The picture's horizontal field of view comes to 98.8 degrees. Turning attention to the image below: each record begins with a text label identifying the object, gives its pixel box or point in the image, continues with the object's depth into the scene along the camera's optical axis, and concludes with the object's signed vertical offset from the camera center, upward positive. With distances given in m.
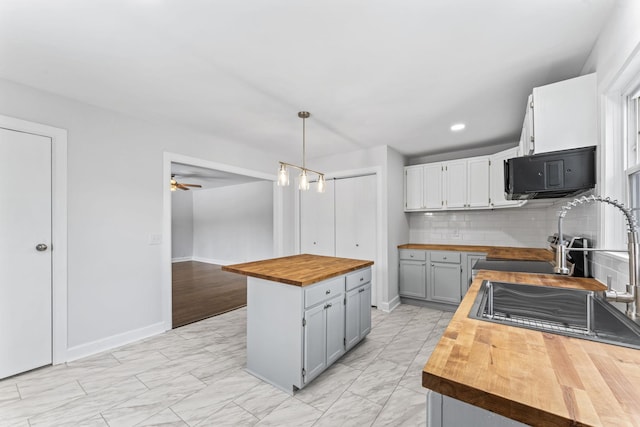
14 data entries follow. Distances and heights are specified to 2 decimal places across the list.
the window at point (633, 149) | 1.46 +0.35
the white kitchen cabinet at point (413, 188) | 4.43 +0.43
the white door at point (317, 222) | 4.60 -0.14
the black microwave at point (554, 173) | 1.75 +0.27
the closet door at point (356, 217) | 4.16 -0.05
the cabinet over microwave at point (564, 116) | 1.77 +0.66
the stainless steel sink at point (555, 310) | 1.10 -0.48
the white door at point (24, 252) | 2.22 -0.32
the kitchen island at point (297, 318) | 2.07 -0.86
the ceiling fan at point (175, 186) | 5.69 +0.63
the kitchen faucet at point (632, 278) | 0.95 -0.23
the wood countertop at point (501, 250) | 2.86 -0.47
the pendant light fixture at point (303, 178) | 2.68 +0.37
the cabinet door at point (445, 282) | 3.82 -0.97
